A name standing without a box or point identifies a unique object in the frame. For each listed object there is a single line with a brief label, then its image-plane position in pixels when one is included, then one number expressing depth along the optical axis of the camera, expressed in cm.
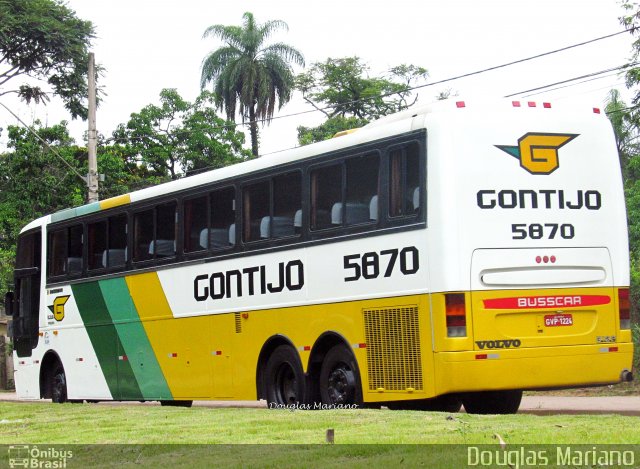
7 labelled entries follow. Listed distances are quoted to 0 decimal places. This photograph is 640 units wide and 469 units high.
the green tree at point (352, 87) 6494
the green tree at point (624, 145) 4978
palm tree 6119
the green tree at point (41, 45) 3997
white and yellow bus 1351
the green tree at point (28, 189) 4238
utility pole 3166
